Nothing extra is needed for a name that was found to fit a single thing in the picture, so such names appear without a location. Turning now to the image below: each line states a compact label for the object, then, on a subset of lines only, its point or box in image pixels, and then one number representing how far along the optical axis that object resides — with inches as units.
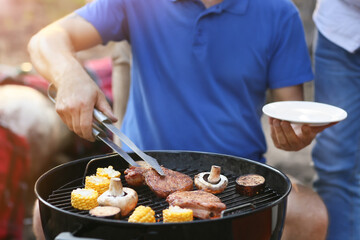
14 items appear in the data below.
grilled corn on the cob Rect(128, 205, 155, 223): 53.6
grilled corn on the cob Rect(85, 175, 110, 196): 63.0
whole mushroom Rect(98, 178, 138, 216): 57.2
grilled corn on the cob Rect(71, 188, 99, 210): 59.0
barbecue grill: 50.3
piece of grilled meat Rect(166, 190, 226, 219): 56.2
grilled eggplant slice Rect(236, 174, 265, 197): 64.1
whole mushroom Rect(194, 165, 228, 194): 64.1
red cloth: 101.3
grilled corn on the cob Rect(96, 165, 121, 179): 67.0
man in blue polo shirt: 90.9
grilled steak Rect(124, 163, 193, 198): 63.4
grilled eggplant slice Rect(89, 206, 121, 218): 53.8
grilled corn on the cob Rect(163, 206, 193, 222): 53.4
